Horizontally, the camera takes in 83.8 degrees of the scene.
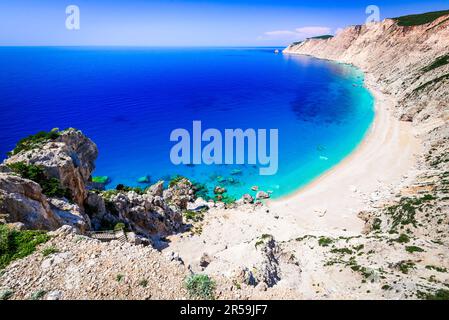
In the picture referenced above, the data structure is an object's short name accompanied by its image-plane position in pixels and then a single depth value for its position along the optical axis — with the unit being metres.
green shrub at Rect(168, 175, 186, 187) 46.50
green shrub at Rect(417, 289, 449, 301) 15.10
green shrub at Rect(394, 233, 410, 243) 22.98
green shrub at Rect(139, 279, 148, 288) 11.74
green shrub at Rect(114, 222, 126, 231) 23.51
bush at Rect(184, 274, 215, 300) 11.67
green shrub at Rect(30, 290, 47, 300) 10.30
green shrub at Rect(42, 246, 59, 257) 12.40
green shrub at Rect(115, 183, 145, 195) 36.94
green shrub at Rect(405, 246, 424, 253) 21.19
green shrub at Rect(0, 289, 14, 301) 10.10
